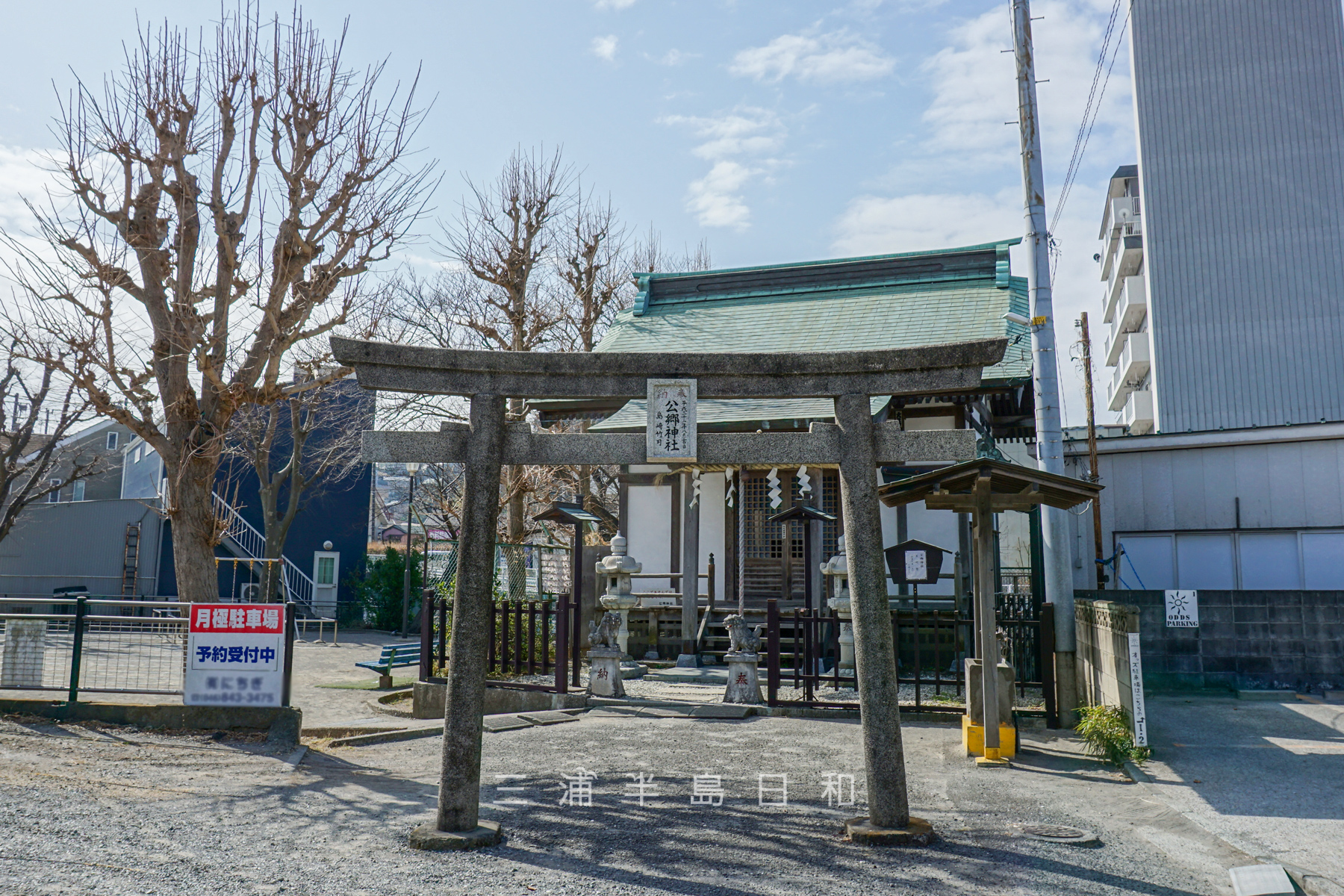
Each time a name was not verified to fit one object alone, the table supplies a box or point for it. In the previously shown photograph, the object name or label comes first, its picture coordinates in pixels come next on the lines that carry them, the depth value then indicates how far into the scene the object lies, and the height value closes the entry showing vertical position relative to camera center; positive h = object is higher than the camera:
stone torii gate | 5.77 +0.87
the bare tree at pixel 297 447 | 22.91 +3.73
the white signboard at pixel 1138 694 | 8.07 -1.11
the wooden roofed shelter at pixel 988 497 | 8.22 +0.77
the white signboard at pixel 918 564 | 11.59 +0.10
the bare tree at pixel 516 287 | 20.78 +6.73
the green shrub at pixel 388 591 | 29.16 -0.65
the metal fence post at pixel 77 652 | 9.52 -0.86
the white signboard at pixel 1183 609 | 12.41 -0.51
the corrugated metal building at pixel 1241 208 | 26.61 +11.25
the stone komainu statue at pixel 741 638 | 11.14 -0.81
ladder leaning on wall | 29.56 +0.30
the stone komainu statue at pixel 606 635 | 11.74 -0.82
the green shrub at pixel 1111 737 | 7.96 -1.48
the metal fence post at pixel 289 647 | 9.17 -0.79
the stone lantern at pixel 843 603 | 12.36 -0.42
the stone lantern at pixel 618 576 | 13.83 -0.07
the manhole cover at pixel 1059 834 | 5.78 -1.72
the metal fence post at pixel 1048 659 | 9.86 -0.94
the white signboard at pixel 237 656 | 9.19 -0.88
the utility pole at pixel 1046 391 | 9.88 +2.04
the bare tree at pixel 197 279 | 10.30 +3.48
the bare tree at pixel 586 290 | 23.78 +7.63
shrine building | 15.89 +3.11
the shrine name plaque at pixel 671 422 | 6.08 +1.03
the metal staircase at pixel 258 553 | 28.00 +0.60
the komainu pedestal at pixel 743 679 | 10.95 -1.31
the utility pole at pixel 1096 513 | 17.67 +1.20
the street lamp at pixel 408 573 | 25.38 -0.05
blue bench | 15.27 -1.61
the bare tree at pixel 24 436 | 17.23 +2.83
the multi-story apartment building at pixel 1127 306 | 34.41 +10.60
